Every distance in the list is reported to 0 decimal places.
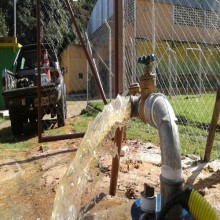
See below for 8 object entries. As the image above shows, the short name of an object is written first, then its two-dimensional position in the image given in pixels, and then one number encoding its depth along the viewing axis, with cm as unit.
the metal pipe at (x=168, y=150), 59
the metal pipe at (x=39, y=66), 272
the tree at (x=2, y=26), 1132
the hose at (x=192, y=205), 51
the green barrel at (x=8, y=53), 713
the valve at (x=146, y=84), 88
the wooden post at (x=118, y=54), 163
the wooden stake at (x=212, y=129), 196
